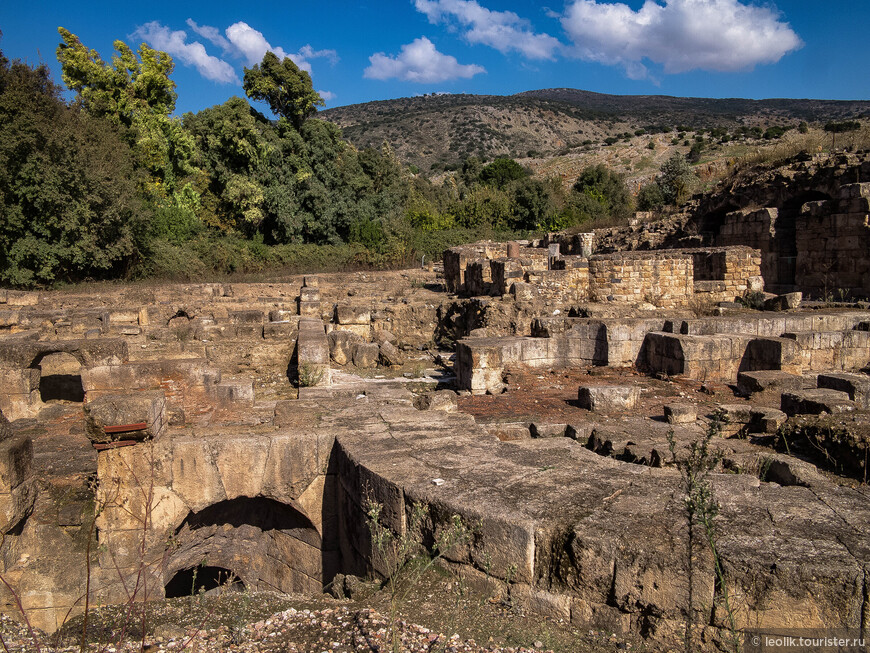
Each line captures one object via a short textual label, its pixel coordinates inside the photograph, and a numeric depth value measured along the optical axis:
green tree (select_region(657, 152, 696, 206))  27.62
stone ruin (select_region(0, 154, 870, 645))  2.97
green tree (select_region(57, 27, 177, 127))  27.14
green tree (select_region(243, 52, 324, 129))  29.22
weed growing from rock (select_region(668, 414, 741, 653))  2.54
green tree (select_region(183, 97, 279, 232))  27.67
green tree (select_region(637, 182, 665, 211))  29.69
